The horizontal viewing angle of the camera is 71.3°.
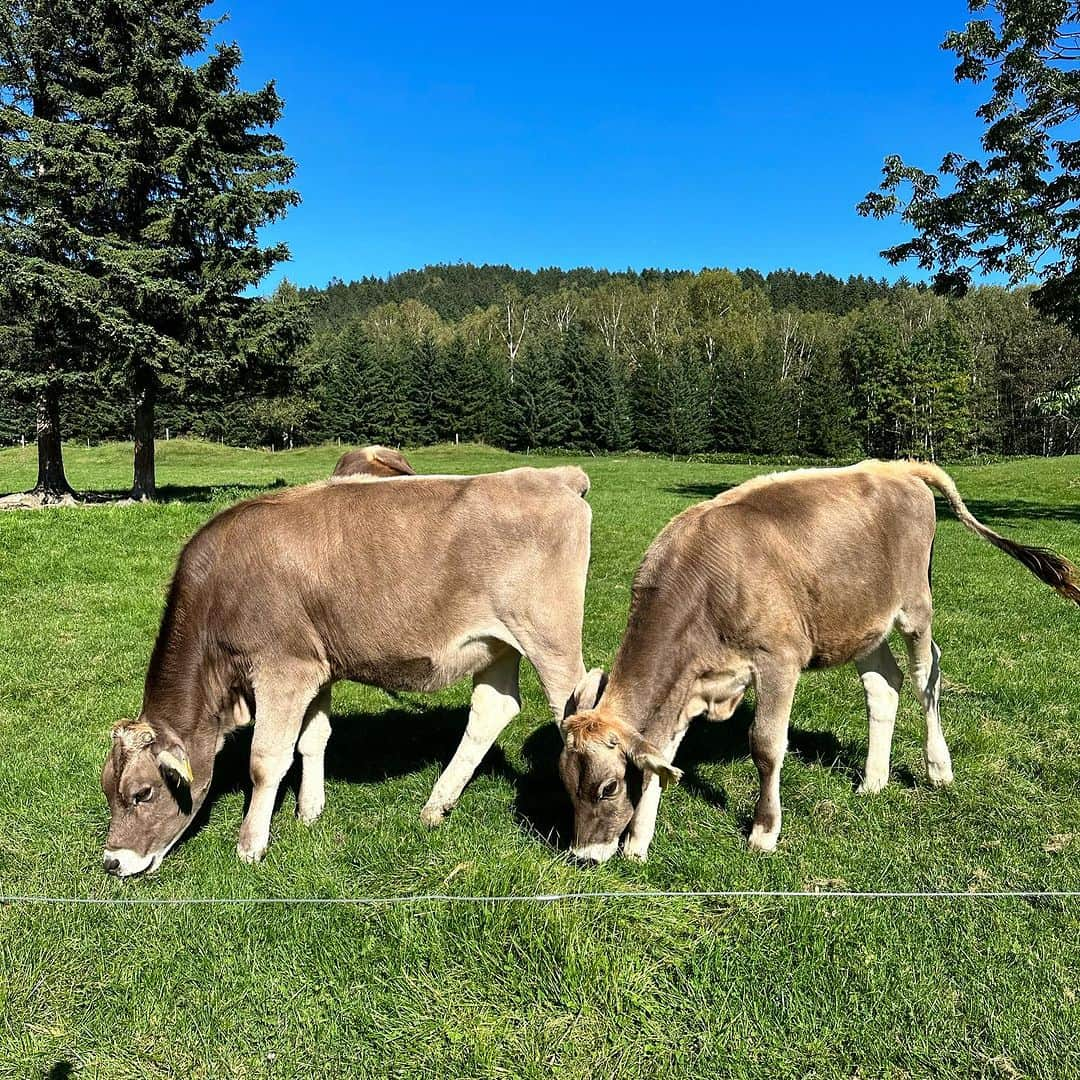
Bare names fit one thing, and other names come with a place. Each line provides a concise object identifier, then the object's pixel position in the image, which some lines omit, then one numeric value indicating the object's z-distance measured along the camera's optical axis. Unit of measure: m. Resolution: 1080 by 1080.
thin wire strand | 4.26
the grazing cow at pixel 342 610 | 5.06
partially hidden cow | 10.71
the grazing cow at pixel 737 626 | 4.59
